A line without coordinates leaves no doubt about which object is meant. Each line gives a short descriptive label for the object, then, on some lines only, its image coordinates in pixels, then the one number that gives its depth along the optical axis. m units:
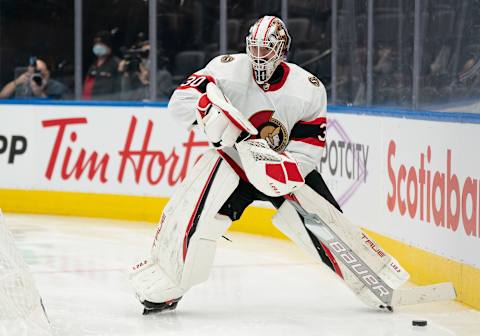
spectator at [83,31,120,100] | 18.41
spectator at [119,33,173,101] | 18.14
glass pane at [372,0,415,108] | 13.22
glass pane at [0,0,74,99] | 18.38
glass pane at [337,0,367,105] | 14.87
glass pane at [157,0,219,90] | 18.13
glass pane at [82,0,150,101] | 18.24
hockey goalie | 9.79
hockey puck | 9.71
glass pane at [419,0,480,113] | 11.39
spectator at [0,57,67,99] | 18.27
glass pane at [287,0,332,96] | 16.31
